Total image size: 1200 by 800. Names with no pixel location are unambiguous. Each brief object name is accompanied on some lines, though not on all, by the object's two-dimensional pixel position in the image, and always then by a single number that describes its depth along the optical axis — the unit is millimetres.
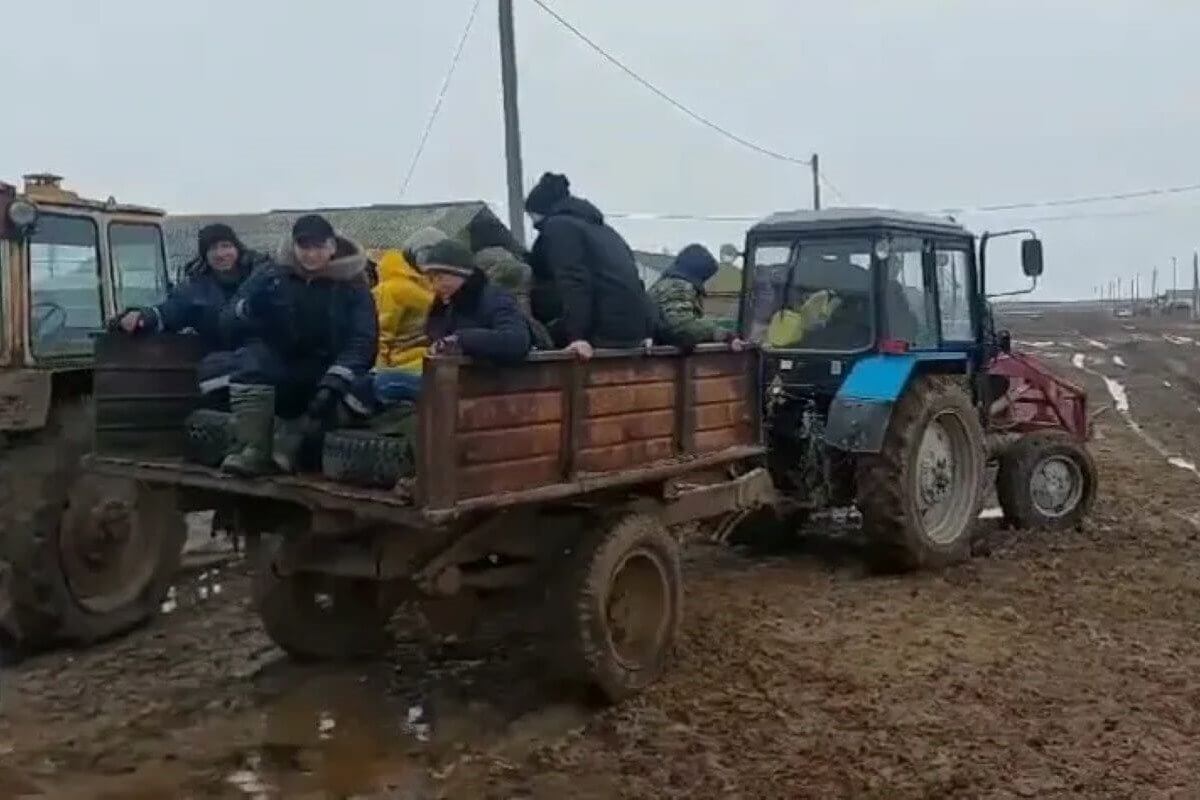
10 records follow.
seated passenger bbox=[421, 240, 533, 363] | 5605
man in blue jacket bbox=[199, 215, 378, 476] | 6105
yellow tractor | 7090
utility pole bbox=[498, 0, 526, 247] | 14719
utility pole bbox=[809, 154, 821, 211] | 42438
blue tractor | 8789
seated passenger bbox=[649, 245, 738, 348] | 8305
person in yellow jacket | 6539
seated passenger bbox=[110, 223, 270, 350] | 6797
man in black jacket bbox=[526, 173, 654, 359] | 6723
